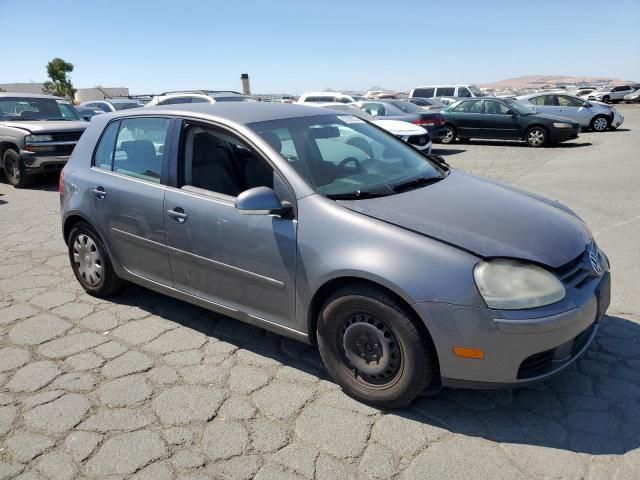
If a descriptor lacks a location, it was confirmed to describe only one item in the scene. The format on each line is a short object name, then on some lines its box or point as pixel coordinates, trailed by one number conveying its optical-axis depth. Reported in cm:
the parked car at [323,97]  1823
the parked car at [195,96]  1182
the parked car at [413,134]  1151
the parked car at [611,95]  4158
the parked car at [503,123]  1487
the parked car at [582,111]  1827
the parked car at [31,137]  963
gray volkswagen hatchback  252
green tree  4656
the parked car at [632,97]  4009
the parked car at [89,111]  1692
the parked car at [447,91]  2553
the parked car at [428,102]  2220
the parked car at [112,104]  1791
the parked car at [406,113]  1418
